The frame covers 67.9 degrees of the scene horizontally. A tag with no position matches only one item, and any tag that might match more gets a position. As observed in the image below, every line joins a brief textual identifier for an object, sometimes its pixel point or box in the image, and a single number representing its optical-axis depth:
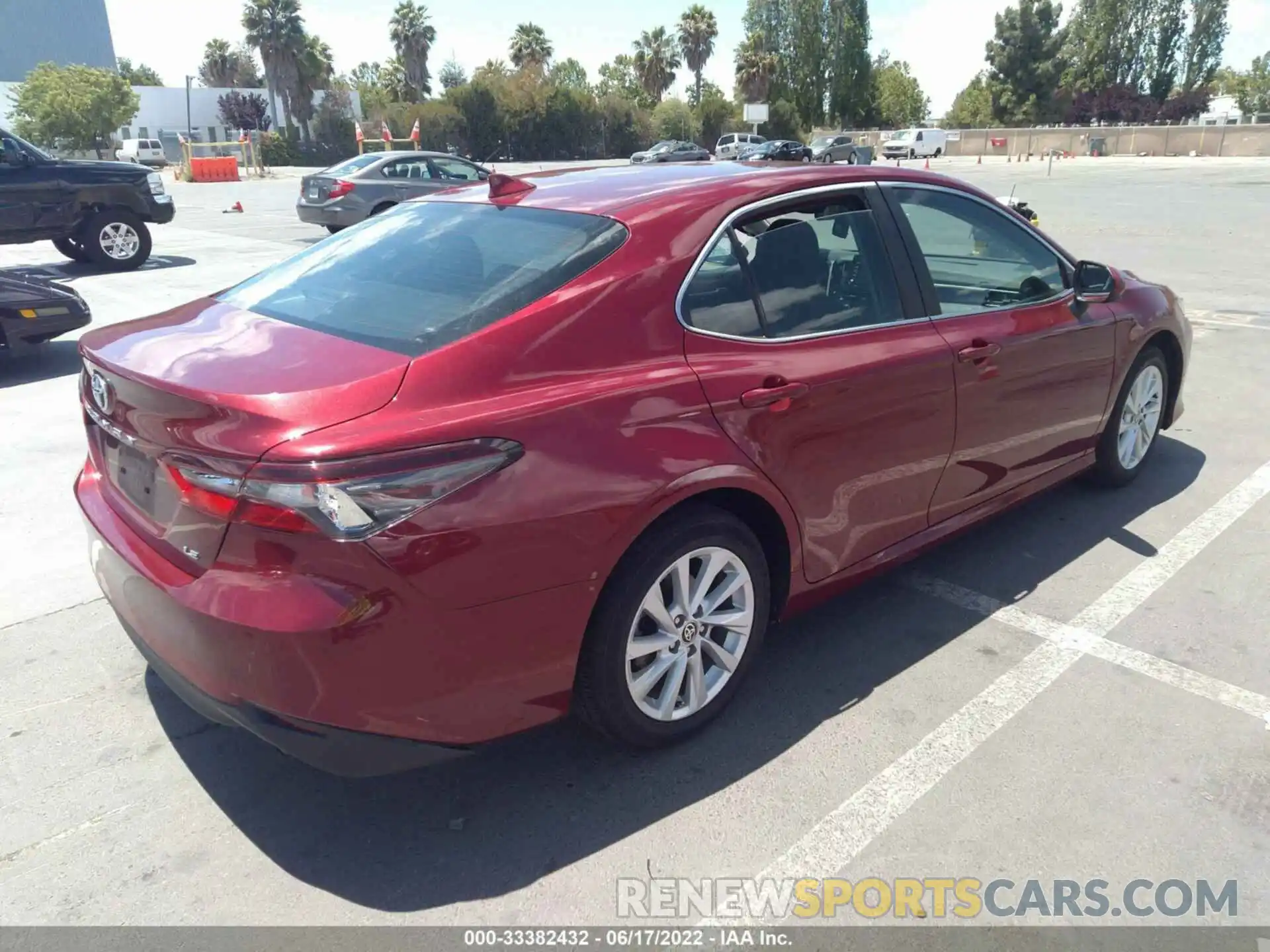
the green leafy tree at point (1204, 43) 82.31
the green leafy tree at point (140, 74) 105.69
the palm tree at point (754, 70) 79.06
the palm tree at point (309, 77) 64.31
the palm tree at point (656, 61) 80.31
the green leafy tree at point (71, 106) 51.53
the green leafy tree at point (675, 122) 70.88
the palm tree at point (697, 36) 78.69
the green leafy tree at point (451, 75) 97.06
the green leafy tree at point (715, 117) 73.44
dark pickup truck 11.81
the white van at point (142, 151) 52.31
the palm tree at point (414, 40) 72.19
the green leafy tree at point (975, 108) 83.69
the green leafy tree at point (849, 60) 80.25
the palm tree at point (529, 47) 78.12
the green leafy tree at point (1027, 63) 76.94
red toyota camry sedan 2.17
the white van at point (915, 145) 57.50
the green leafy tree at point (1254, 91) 86.38
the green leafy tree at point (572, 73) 100.56
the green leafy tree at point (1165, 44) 81.75
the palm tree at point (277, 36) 61.72
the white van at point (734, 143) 52.72
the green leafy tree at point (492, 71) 64.75
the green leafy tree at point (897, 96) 88.50
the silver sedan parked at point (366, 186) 14.87
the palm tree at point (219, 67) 91.69
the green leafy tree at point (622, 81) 81.35
